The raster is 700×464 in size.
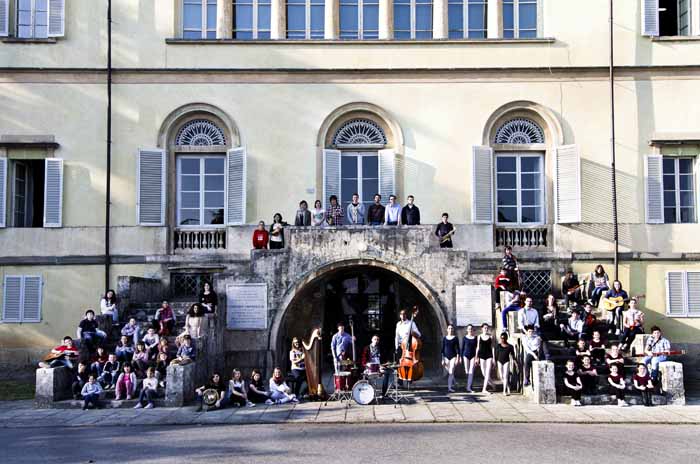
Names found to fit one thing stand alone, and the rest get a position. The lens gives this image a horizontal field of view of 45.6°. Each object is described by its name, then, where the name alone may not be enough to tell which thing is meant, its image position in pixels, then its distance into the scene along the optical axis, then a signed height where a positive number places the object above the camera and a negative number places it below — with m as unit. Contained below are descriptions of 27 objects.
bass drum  17.62 -2.62
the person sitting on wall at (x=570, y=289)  21.83 -0.56
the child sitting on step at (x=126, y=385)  18.06 -2.53
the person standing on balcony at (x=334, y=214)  22.17 +1.45
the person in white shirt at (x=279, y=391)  18.30 -2.71
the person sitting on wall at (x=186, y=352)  18.25 -1.86
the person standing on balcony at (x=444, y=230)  21.80 +1.01
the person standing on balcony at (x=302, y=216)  21.95 +1.38
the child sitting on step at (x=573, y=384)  17.73 -2.46
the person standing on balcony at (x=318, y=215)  22.00 +1.41
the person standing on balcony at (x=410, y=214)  21.70 +1.42
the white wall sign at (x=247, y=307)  20.97 -0.98
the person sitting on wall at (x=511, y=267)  20.86 +0.04
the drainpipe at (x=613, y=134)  23.30 +3.79
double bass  18.64 -2.07
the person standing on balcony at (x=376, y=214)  21.97 +1.43
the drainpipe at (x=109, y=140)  23.61 +3.65
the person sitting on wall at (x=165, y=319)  20.12 -1.24
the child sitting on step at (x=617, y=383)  17.84 -2.45
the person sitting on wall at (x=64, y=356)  18.68 -1.99
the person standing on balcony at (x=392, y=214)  21.84 +1.43
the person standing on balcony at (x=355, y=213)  22.23 +1.48
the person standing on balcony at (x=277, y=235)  21.33 +0.85
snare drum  18.09 -2.43
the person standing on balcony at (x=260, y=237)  21.56 +0.81
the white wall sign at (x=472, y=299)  20.78 -0.76
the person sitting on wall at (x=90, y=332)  19.70 -1.53
